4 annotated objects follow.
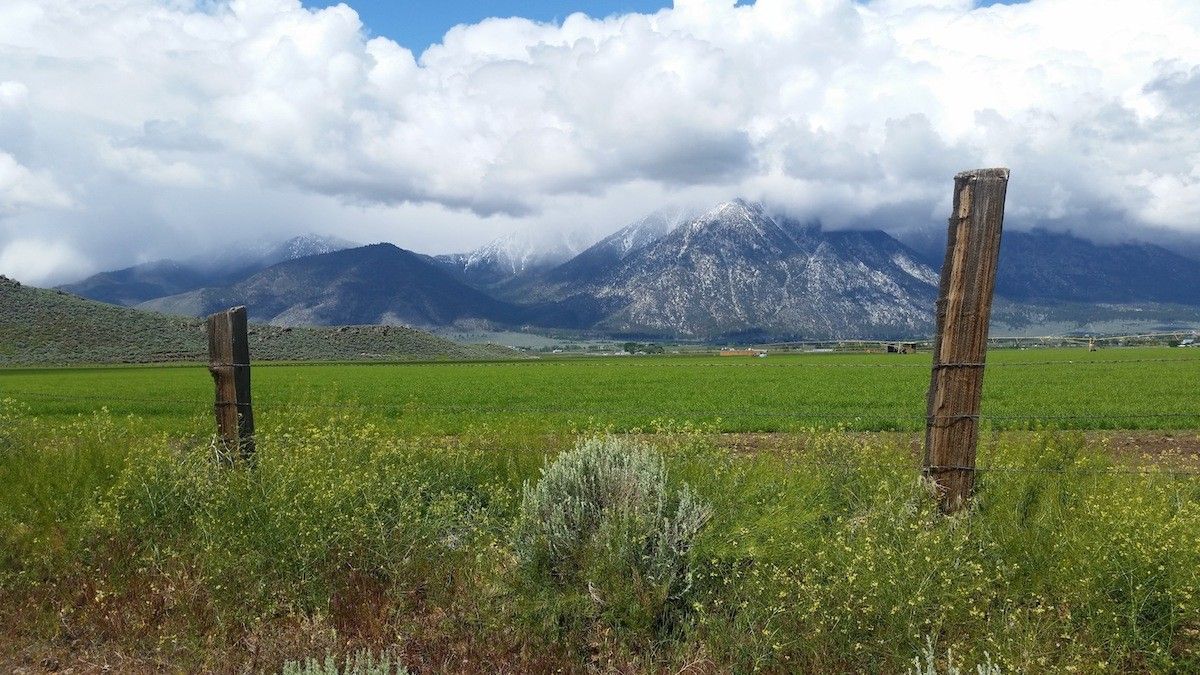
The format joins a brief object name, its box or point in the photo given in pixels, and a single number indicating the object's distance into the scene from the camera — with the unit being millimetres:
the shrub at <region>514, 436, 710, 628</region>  5152
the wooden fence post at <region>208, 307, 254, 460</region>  7859
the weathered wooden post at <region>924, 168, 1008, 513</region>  6152
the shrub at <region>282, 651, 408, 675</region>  4045
